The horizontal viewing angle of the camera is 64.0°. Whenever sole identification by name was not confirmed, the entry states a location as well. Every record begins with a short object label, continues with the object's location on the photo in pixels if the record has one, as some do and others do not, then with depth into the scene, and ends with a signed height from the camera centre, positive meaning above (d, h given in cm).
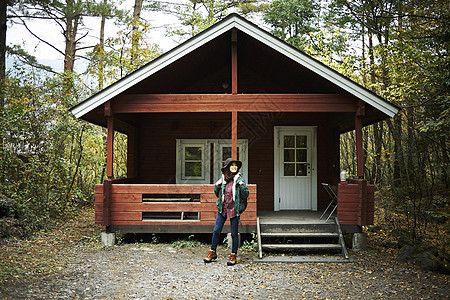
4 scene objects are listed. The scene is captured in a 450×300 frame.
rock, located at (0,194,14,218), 774 -87
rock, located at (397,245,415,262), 634 -154
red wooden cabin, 701 +98
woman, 601 -53
